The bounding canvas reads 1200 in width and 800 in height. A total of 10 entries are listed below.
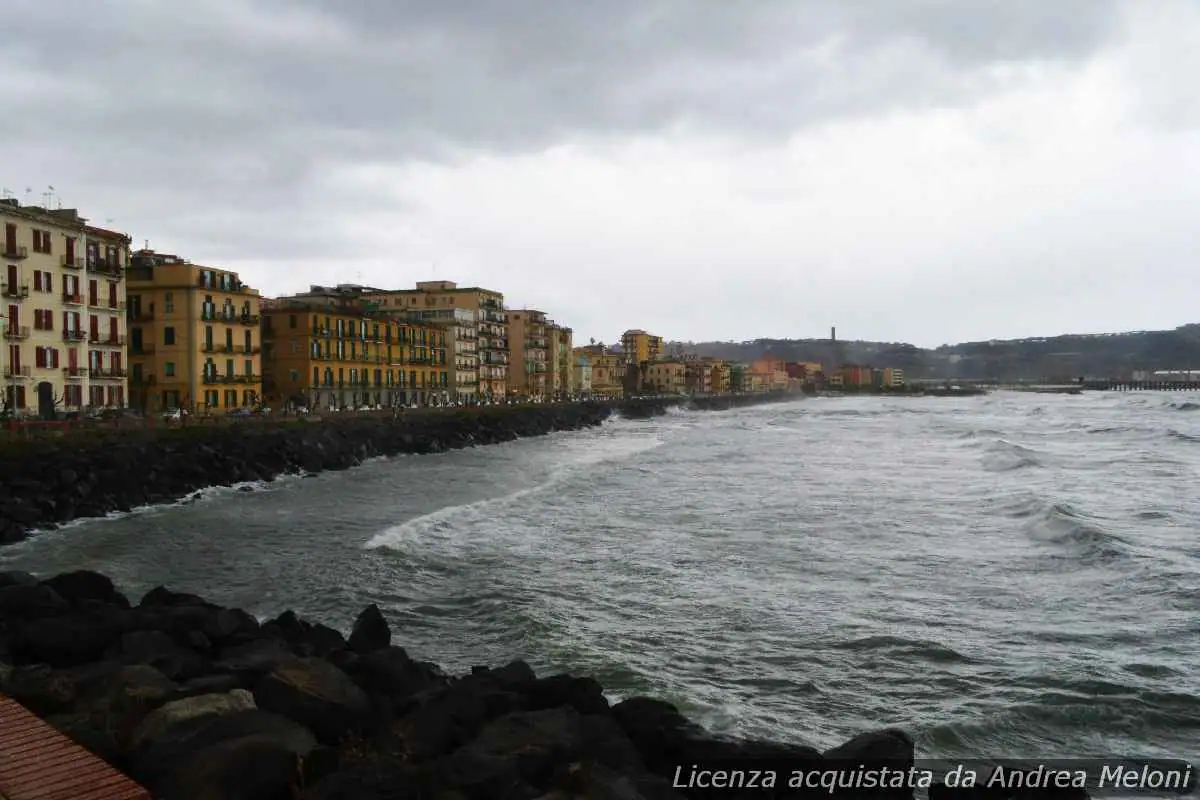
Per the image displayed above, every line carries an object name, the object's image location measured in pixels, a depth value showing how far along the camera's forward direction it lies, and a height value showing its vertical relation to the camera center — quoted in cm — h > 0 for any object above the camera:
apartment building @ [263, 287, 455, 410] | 7319 +282
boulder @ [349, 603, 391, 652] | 1129 -319
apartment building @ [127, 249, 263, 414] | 5819 +343
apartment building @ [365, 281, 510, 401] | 11106 +1004
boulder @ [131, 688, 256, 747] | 752 -287
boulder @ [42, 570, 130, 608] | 1288 -293
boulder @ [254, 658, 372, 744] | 830 -300
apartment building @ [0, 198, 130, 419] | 4325 +399
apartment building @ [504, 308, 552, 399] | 12575 +471
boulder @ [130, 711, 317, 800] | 677 -291
